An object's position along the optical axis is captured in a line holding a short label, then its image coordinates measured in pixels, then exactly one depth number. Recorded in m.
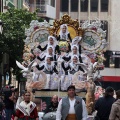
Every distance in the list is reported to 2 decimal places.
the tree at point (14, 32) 43.78
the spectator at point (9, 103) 24.05
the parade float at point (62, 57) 25.20
